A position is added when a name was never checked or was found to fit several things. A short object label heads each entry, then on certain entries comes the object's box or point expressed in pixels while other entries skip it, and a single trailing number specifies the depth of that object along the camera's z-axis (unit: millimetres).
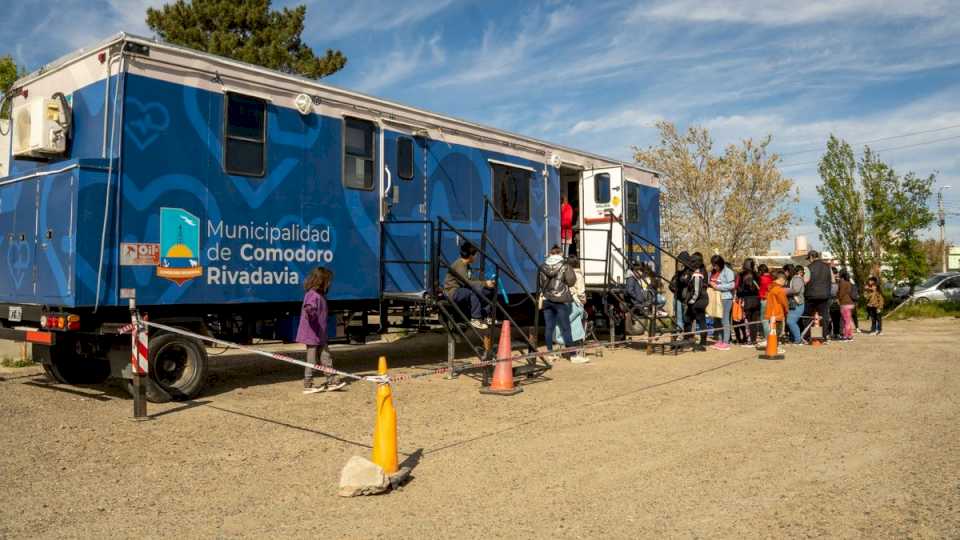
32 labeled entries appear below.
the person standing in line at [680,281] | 12984
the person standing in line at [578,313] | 11875
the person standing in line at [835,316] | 15283
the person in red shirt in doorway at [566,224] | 13656
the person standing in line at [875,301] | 16391
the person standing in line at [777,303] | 13039
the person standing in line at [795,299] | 13719
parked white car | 24438
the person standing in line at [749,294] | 13906
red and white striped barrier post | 7023
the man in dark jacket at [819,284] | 13930
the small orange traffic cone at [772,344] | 11656
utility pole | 48031
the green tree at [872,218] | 22609
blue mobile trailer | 7441
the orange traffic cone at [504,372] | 8648
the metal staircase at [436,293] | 9602
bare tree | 32000
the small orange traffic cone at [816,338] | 14070
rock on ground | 4848
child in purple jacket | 8367
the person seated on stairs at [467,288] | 9773
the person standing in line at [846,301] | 14906
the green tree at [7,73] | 19125
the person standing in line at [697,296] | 12664
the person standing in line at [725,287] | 13297
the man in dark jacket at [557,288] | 10703
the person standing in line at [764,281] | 14537
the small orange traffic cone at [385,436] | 5145
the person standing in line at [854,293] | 14977
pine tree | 22328
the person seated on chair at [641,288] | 13109
